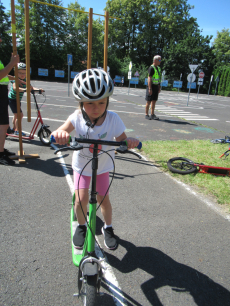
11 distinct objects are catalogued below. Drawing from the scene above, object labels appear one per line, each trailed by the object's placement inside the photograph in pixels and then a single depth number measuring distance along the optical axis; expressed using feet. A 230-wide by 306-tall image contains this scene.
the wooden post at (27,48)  13.46
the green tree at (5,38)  116.57
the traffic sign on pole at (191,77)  46.14
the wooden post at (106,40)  15.17
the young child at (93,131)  6.12
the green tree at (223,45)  174.81
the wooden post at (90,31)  13.40
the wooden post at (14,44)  13.27
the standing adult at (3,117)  14.60
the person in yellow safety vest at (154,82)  29.30
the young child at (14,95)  18.95
